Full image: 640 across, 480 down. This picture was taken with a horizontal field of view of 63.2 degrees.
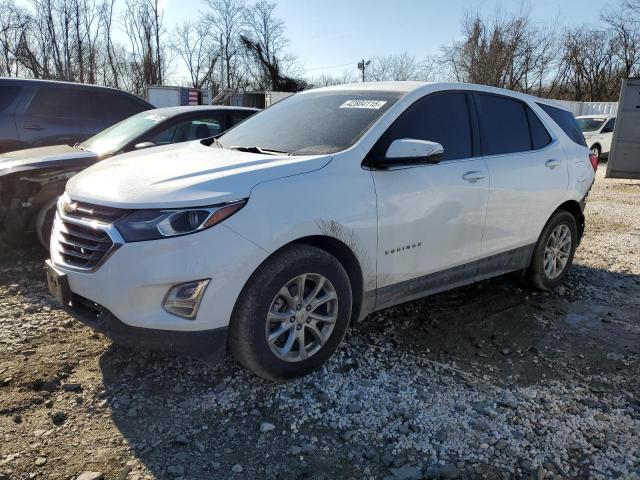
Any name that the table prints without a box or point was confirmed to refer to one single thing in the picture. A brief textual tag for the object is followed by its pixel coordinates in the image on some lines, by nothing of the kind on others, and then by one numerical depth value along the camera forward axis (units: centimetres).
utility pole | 4422
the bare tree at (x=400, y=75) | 3766
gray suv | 682
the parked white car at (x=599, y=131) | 1789
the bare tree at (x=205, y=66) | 4562
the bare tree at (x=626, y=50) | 3730
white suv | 256
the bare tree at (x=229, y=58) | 4562
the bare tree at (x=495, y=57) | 2958
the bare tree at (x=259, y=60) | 4525
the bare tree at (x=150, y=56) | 3797
